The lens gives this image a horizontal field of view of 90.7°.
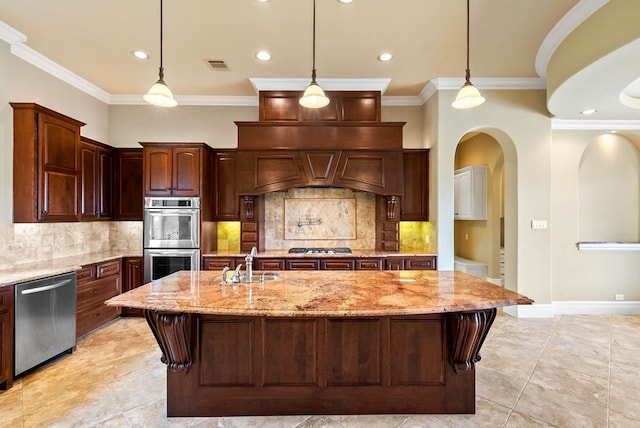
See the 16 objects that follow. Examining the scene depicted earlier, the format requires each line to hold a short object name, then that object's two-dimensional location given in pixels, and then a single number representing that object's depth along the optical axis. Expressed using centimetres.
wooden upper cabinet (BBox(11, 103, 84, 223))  330
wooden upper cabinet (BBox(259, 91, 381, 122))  459
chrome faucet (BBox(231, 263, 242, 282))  251
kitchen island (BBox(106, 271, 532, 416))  227
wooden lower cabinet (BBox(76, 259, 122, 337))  376
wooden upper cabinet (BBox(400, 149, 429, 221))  486
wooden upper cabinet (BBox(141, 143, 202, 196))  445
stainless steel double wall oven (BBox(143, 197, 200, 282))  442
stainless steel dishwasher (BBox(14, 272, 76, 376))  280
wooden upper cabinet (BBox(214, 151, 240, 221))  490
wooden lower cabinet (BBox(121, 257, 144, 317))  451
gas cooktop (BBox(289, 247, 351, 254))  461
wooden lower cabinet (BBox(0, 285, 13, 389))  263
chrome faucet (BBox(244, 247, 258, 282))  253
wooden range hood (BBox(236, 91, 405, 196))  455
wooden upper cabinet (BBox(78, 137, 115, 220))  422
